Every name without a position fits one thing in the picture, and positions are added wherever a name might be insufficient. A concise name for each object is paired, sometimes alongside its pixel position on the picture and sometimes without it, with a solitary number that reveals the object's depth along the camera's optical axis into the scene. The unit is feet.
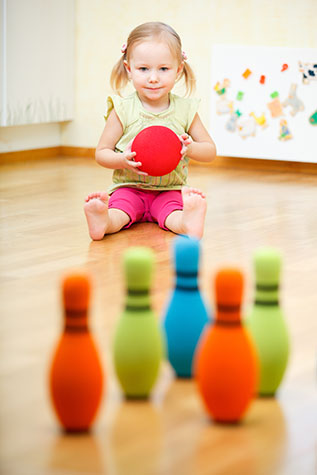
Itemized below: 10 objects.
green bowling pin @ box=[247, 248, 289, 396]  6.74
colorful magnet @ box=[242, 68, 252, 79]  15.55
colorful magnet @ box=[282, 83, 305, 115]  15.23
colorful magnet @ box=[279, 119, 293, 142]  15.39
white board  15.20
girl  10.89
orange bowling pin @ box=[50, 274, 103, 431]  6.32
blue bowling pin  6.98
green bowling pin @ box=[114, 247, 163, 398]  6.62
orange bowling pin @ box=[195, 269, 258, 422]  6.39
